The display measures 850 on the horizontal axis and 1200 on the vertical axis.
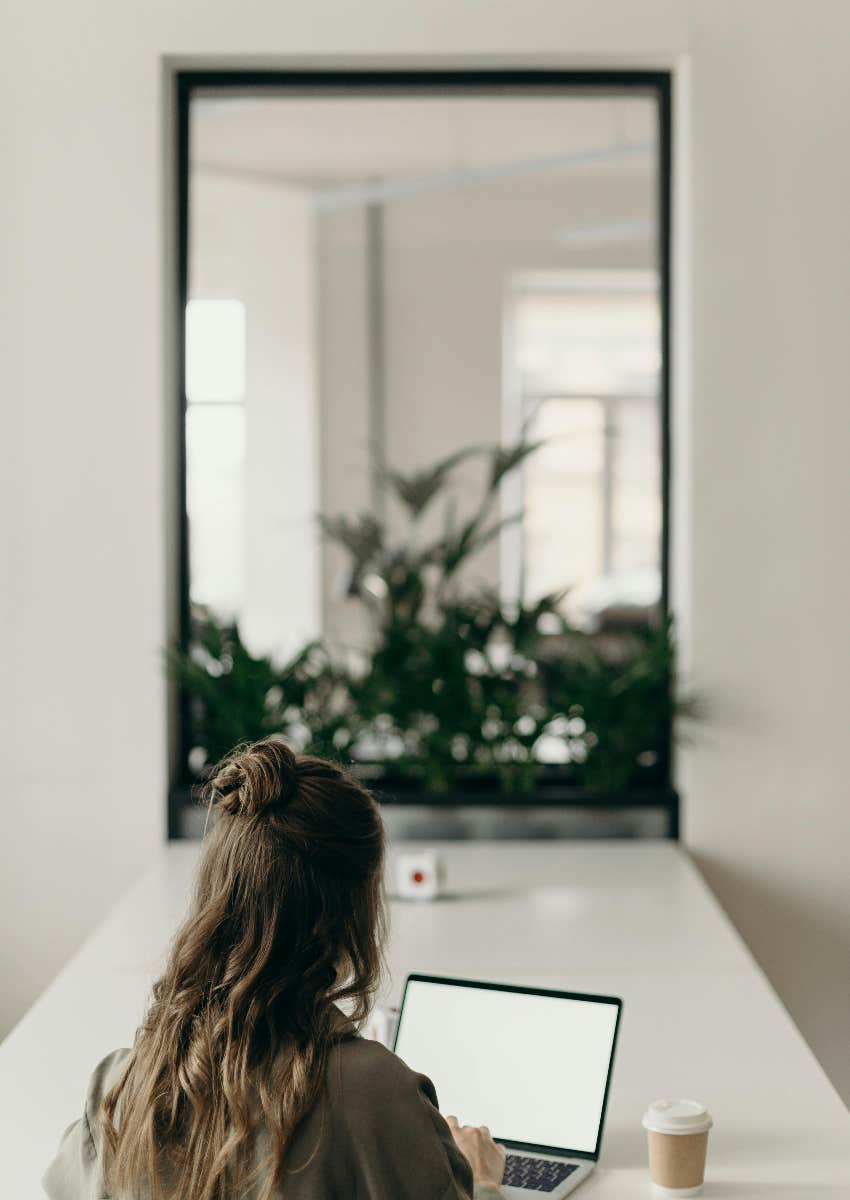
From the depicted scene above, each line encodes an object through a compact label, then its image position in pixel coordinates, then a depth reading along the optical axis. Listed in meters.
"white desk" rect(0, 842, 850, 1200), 1.58
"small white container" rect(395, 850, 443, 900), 2.62
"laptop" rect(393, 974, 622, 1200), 1.56
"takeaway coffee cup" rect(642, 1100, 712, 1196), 1.46
